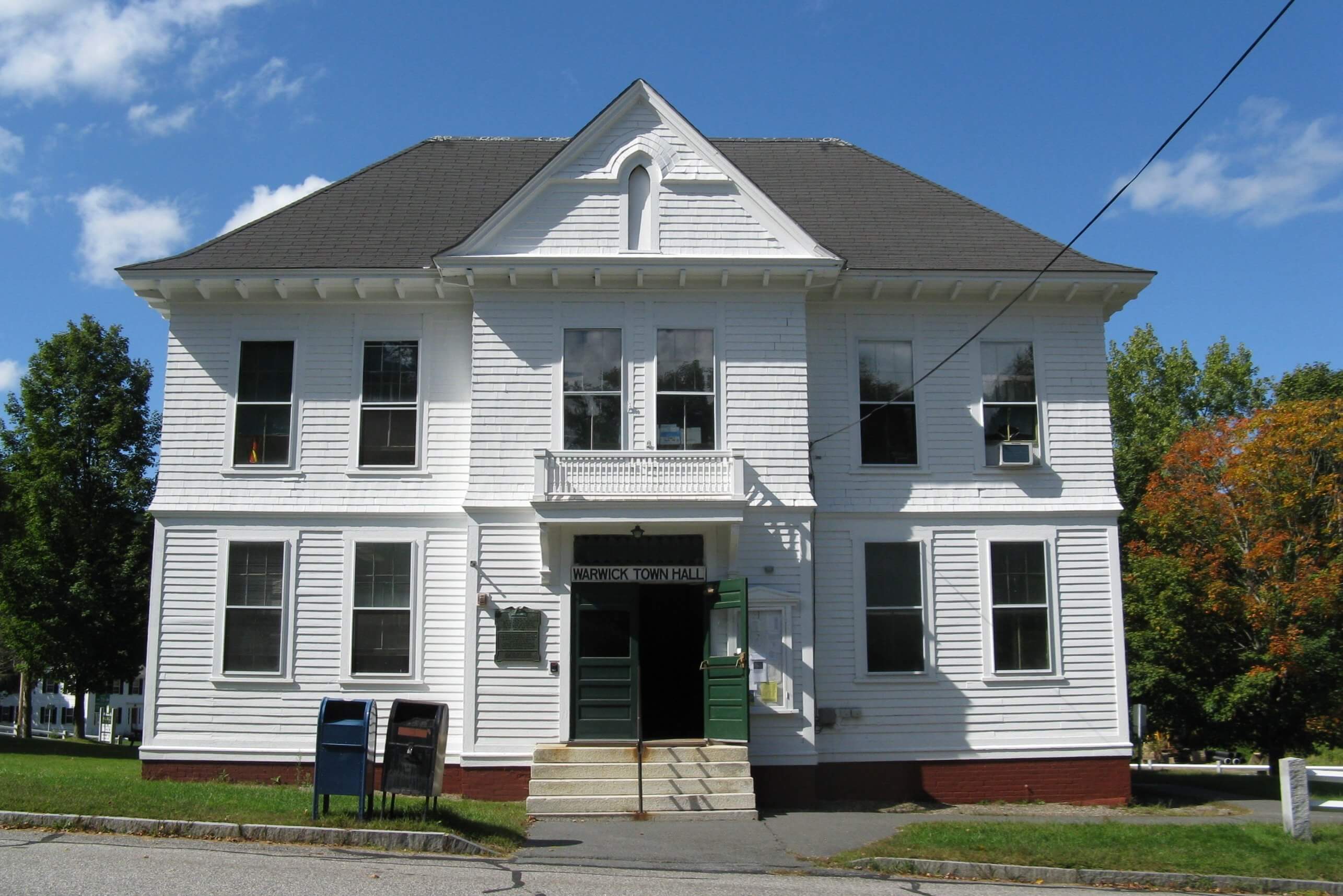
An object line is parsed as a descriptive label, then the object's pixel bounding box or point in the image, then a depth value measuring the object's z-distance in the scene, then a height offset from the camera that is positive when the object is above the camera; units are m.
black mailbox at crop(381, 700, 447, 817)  11.16 -1.28
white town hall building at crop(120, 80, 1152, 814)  15.87 +1.89
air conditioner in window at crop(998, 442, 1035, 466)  17.23 +2.55
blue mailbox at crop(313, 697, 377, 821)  10.95 -1.26
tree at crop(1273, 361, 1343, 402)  38.97 +8.30
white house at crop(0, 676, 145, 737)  69.69 -5.72
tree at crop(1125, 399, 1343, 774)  25.34 +0.73
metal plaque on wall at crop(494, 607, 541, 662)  15.77 -0.13
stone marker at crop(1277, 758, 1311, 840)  11.97 -1.76
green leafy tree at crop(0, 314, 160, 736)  33.62 +3.33
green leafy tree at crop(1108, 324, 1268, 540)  44.41 +9.34
